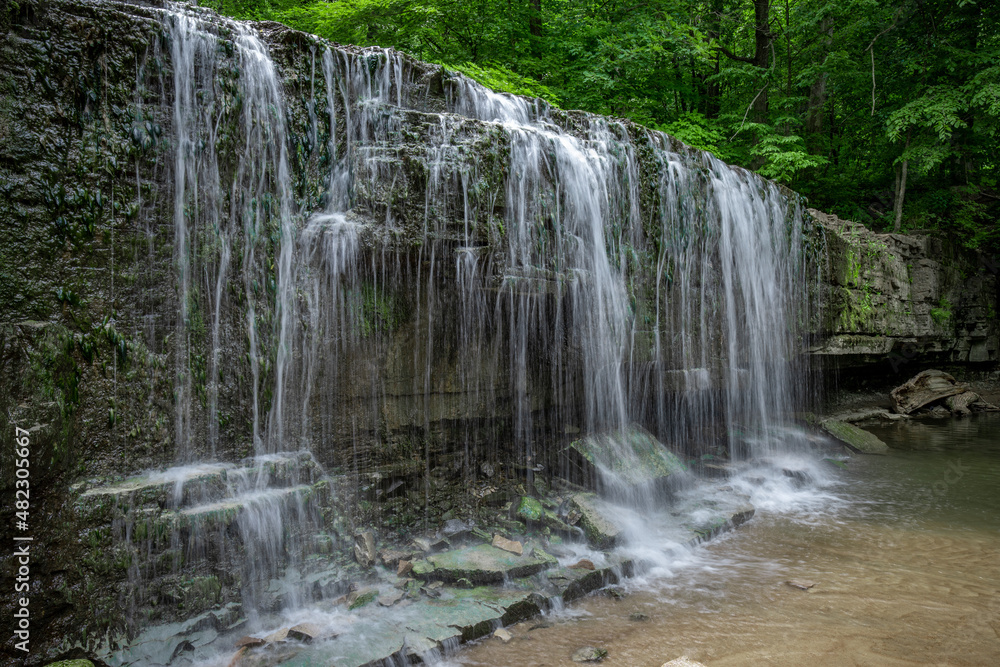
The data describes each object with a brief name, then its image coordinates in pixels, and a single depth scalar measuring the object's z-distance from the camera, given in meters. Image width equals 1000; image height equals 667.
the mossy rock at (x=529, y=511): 5.98
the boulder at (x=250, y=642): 3.93
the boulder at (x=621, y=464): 6.61
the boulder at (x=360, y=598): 4.44
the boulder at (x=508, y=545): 5.33
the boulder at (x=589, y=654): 3.92
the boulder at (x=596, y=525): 5.72
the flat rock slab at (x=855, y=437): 10.44
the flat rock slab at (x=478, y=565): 4.86
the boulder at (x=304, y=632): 4.00
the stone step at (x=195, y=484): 3.89
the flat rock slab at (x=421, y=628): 3.83
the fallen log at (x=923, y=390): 14.05
